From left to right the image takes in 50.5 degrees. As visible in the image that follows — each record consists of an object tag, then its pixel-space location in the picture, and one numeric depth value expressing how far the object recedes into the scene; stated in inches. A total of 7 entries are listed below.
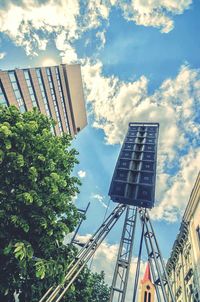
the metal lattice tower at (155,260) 479.2
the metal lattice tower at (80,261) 382.0
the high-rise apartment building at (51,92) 1060.3
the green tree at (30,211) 314.7
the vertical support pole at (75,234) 624.9
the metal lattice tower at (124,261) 516.9
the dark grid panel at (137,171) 653.9
